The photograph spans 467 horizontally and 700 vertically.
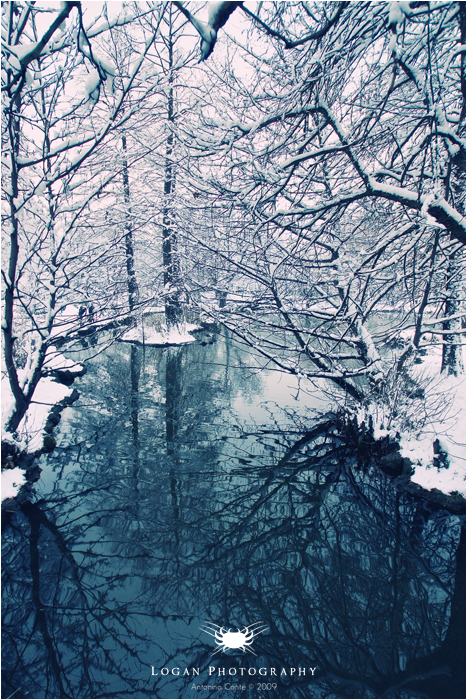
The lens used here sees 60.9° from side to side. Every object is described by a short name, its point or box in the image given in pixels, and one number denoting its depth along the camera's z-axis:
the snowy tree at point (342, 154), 3.67
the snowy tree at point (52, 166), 3.44
